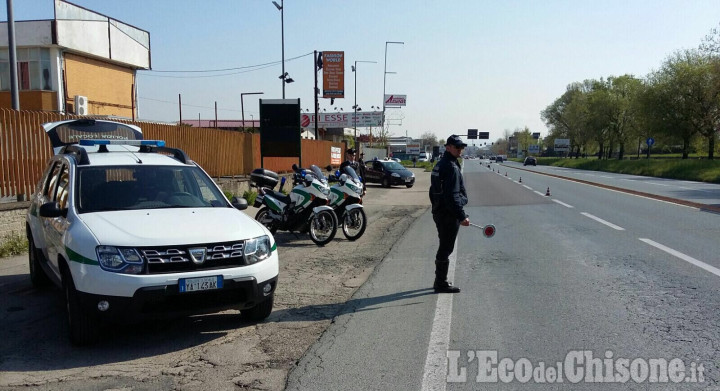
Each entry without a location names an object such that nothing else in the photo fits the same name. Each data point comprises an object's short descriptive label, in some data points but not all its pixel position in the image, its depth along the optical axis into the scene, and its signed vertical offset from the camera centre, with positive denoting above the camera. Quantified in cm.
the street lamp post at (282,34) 2927 +538
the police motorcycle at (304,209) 1073 -137
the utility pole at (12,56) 1232 +168
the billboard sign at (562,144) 11069 -66
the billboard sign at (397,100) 8663 +584
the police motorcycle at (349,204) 1141 -133
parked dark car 3019 -188
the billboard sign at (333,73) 4069 +465
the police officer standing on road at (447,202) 679 -75
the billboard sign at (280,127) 1967 +36
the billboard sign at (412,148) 12336 -201
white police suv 477 -95
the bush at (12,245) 906 -178
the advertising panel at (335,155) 3584 -110
